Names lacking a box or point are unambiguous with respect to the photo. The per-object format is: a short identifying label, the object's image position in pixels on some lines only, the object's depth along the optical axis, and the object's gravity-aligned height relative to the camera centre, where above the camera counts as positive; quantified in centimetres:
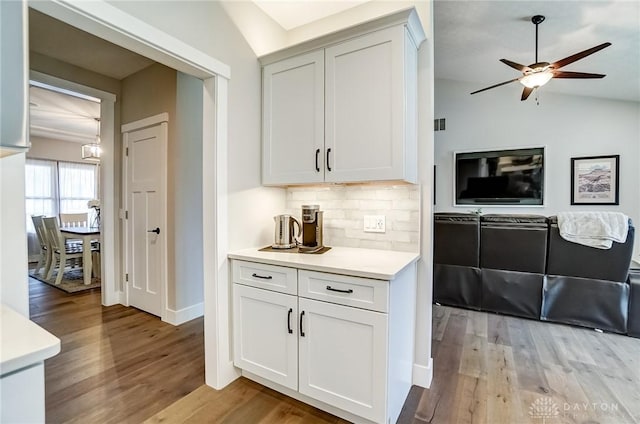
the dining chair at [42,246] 475 -68
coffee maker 217 -15
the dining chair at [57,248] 442 -66
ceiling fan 301 +145
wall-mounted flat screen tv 522 +54
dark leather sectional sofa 277 -68
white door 308 -12
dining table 430 -63
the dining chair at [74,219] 630 -32
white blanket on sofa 271 -19
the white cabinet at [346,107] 178 +65
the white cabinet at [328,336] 150 -73
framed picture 474 +44
